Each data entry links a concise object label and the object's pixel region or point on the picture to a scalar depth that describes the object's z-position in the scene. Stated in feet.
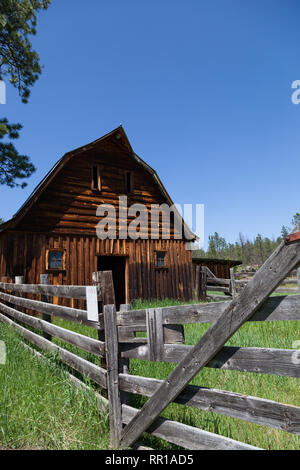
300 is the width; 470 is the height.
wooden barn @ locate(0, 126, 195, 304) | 38.65
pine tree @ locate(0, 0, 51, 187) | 43.93
